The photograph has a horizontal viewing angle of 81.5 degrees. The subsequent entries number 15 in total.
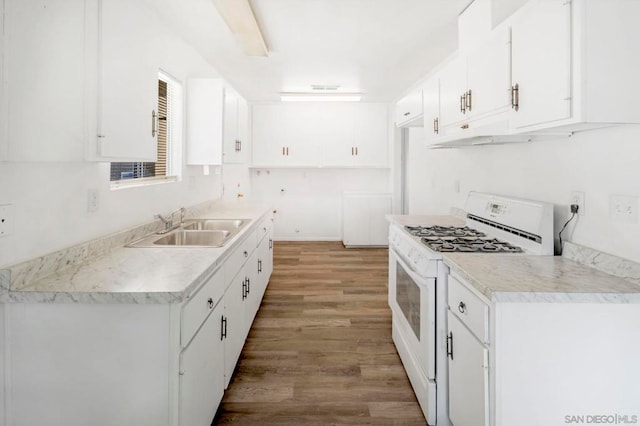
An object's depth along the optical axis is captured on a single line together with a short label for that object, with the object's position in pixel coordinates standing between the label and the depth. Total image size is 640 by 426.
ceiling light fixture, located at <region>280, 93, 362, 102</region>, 5.49
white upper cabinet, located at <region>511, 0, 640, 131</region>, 1.30
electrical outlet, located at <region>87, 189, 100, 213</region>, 1.88
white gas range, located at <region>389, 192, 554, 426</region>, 1.87
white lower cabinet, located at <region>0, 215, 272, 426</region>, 1.33
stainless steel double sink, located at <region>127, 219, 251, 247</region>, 2.34
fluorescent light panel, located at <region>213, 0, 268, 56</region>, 2.40
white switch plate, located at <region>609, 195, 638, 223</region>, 1.46
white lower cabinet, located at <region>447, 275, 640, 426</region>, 1.28
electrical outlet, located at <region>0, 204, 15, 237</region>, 1.35
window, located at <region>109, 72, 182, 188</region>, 2.90
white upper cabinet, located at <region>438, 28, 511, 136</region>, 1.82
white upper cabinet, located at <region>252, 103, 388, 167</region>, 6.28
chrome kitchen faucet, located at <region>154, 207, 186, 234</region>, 2.64
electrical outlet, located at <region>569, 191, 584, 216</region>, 1.75
